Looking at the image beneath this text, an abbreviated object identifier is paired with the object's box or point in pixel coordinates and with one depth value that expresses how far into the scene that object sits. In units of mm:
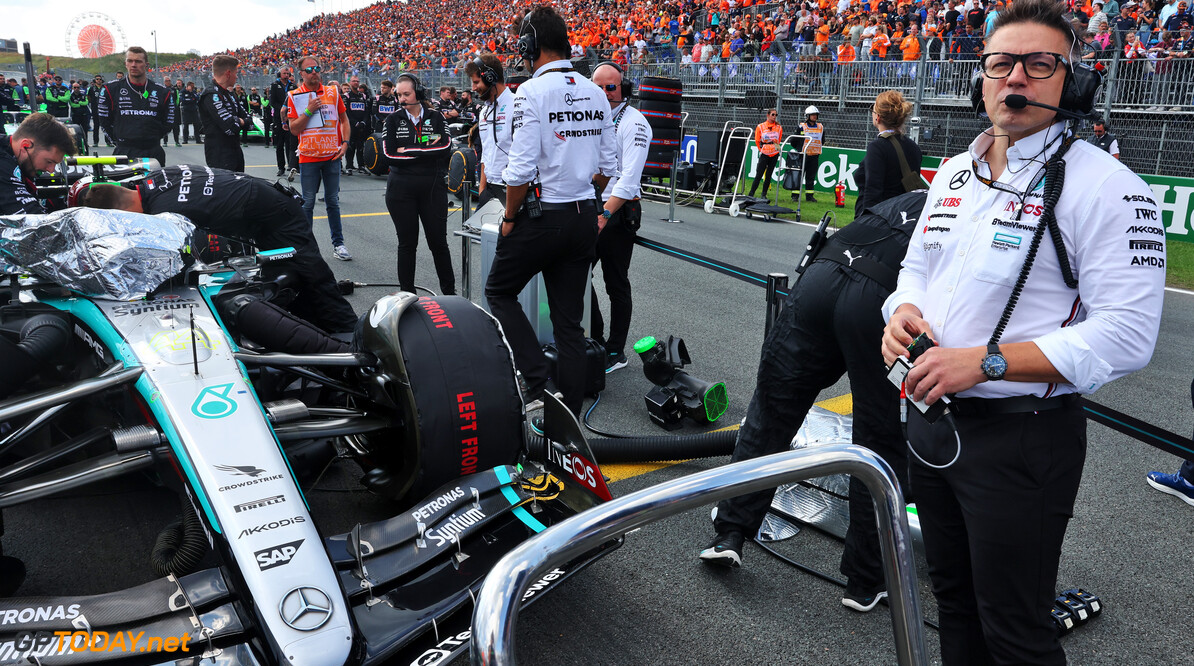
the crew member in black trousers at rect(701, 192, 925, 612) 2568
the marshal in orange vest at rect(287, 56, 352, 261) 8078
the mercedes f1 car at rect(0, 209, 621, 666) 2053
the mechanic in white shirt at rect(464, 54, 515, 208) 5605
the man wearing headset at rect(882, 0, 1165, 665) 1562
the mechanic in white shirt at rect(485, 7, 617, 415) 3934
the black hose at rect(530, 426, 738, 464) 3844
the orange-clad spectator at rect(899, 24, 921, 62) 16516
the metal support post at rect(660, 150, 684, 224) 11633
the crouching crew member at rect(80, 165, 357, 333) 4430
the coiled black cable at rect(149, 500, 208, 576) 2500
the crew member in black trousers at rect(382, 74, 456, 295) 6574
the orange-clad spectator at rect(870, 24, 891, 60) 17375
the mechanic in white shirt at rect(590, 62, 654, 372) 4965
